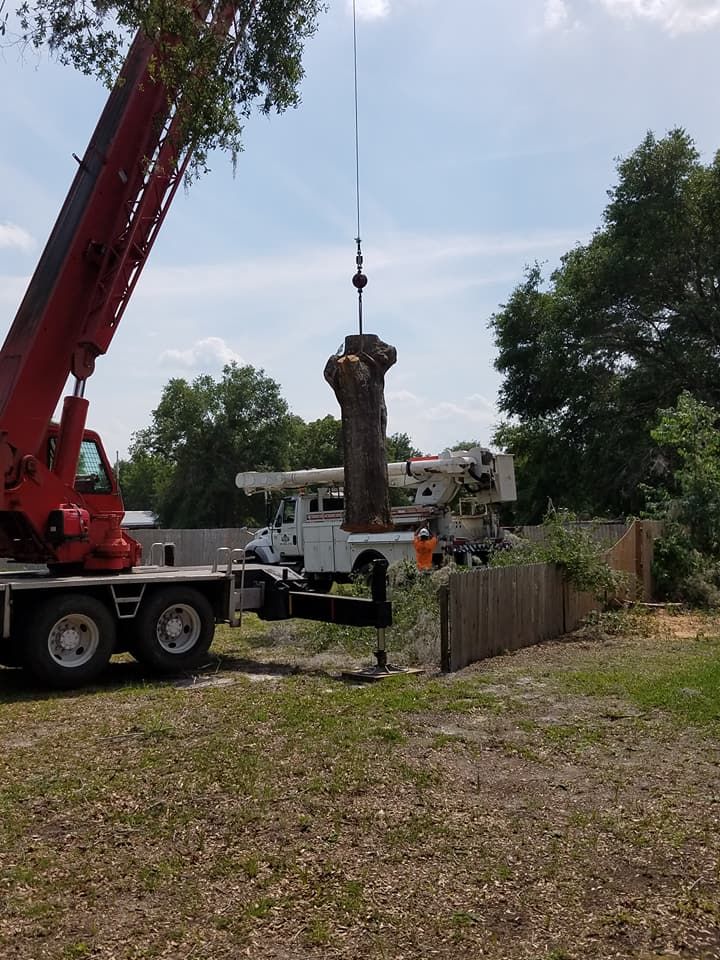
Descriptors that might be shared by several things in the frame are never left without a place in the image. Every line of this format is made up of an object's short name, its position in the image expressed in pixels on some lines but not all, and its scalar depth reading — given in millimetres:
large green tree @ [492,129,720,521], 31734
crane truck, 10016
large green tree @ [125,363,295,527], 58875
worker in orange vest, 17219
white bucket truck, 19844
